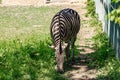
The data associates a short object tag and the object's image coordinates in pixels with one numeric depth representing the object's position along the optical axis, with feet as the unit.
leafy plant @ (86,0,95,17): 59.64
